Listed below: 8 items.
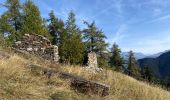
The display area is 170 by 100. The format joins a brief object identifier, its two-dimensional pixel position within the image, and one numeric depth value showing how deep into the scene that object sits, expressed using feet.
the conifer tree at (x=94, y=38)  63.47
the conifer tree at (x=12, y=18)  46.60
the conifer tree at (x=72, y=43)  52.97
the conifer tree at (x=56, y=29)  61.26
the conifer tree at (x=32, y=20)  46.53
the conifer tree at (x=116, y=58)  80.63
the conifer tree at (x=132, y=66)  84.27
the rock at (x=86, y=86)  9.61
